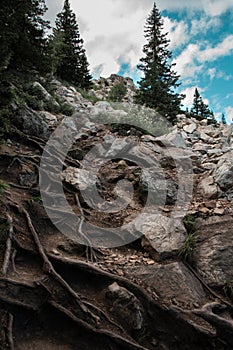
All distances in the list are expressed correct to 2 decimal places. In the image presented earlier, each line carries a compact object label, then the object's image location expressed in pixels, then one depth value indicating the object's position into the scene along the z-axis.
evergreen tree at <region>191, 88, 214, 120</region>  37.01
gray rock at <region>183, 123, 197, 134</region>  15.94
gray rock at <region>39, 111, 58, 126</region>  11.27
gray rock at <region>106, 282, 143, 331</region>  4.39
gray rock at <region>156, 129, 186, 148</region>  10.91
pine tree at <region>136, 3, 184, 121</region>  19.19
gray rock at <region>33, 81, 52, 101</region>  13.18
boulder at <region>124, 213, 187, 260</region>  5.89
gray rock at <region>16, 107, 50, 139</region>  9.36
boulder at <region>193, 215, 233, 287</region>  5.57
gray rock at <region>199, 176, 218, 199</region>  7.84
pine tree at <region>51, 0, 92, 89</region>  23.17
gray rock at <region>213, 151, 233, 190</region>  7.89
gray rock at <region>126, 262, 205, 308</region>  4.95
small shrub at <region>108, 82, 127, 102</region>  27.50
